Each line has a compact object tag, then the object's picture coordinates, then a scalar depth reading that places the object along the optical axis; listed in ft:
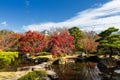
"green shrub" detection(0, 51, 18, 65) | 29.52
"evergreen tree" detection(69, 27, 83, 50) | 63.28
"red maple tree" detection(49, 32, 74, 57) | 43.36
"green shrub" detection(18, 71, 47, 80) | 18.87
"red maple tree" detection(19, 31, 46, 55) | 47.52
